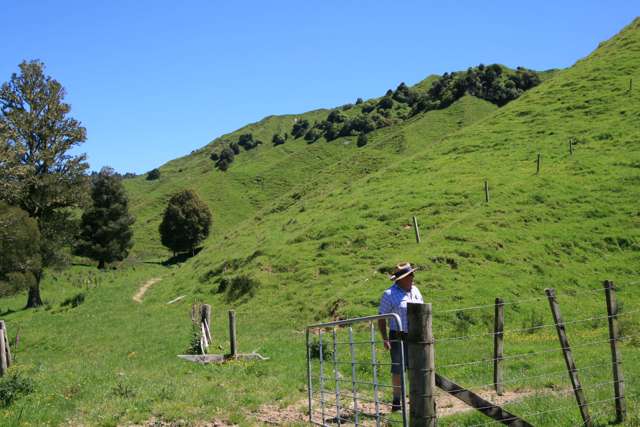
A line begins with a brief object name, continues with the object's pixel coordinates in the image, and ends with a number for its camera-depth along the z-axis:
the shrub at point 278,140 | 160.48
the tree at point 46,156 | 43.69
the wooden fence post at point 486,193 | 36.50
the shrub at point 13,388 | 11.90
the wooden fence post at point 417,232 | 32.06
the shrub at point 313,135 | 143.62
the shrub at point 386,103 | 145.88
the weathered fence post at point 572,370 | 8.42
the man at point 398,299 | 9.95
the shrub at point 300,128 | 162.62
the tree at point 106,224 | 72.62
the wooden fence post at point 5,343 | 17.04
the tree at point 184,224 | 84.56
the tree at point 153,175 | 184.25
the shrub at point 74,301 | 42.64
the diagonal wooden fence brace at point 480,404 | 7.00
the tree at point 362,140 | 116.00
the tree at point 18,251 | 38.75
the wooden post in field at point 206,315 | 21.16
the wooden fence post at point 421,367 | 6.17
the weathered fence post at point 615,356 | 8.66
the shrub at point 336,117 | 149.00
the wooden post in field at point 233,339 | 18.22
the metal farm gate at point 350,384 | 8.79
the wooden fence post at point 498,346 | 11.73
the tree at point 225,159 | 138.12
